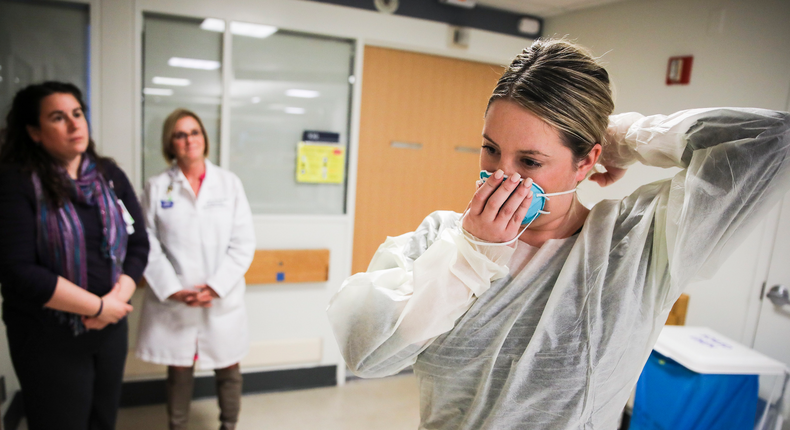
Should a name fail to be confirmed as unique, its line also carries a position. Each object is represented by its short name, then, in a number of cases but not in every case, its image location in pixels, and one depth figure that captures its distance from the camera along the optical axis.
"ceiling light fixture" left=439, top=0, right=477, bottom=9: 2.97
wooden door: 3.10
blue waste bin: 1.85
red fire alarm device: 2.46
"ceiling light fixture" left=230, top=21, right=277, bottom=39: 2.63
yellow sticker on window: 2.90
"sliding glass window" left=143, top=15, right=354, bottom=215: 2.57
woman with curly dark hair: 1.59
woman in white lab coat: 2.18
